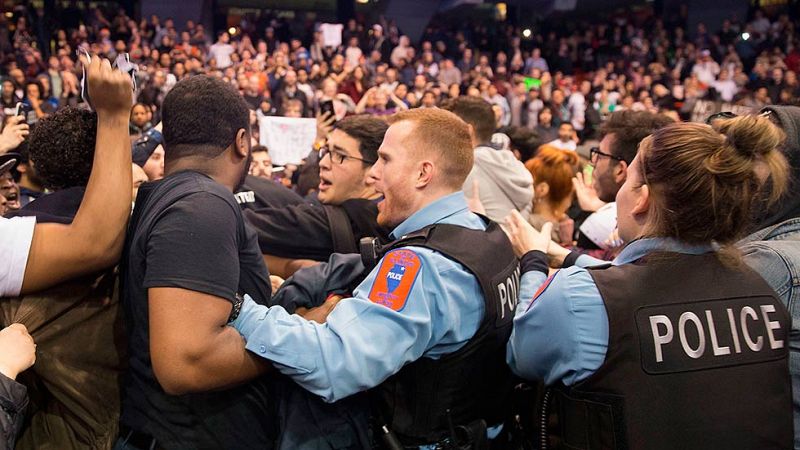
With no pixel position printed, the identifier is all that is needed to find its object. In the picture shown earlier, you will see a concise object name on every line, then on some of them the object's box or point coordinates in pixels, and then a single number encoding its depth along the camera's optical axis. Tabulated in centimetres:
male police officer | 186
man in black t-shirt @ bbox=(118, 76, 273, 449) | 176
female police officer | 175
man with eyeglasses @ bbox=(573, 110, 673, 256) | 322
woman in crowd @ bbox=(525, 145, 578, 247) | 412
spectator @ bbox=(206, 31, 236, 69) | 1564
